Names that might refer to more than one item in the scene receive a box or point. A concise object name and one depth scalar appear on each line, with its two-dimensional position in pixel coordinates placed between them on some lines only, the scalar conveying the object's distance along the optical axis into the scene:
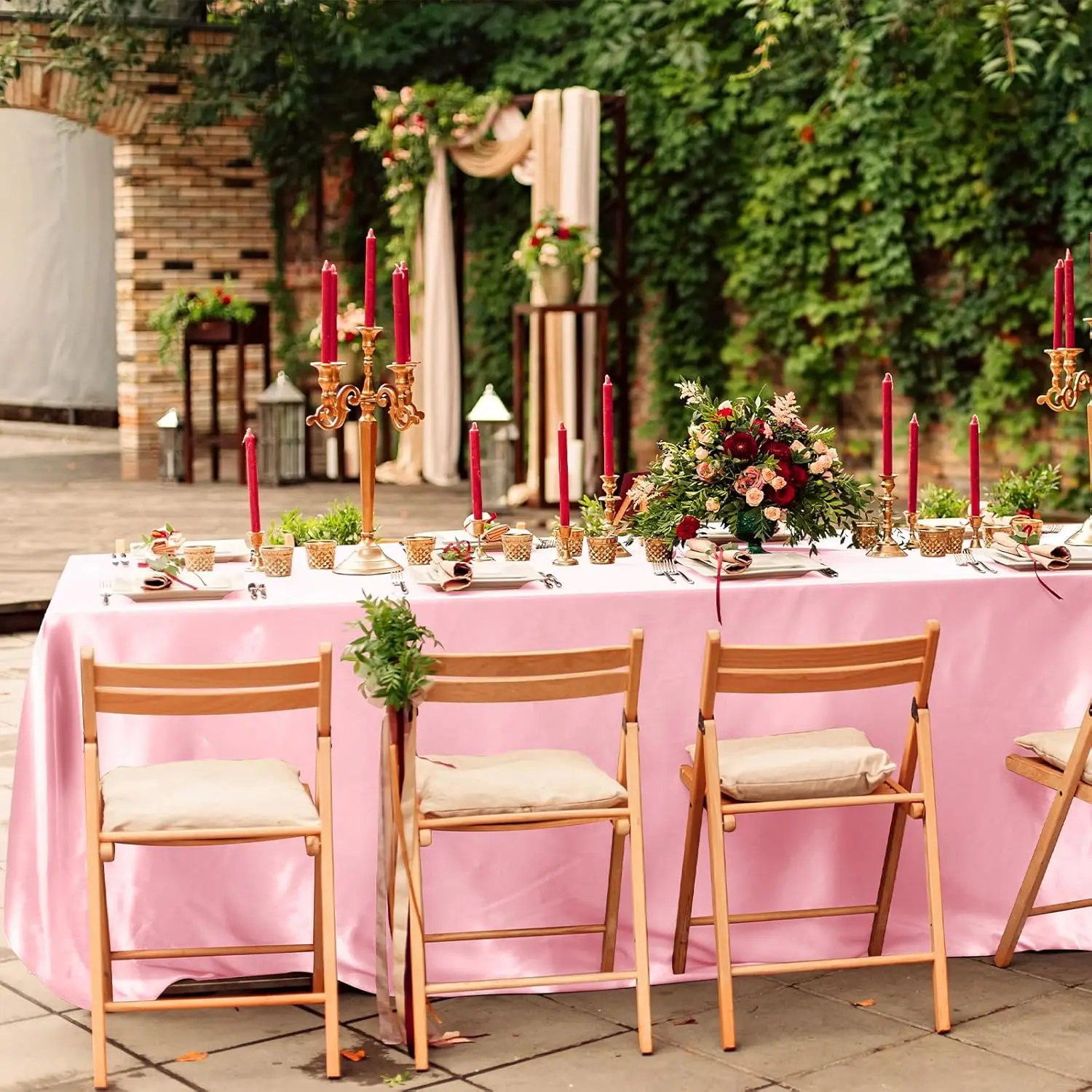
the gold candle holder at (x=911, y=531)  4.32
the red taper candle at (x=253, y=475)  3.98
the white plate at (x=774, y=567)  3.89
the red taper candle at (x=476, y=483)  4.19
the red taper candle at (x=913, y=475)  4.39
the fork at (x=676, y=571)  3.93
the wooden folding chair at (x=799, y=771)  3.43
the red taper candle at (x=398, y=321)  3.86
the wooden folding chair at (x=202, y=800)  3.23
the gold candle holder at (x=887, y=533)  4.23
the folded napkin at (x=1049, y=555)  4.02
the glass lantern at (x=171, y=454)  12.16
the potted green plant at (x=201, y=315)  11.86
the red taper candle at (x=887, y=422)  4.31
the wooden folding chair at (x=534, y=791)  3.34
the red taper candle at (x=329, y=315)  3.83
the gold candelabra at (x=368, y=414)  3.87
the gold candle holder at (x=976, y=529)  4.34
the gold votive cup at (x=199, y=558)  3.96
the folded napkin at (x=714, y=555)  3.89
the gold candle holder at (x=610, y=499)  4.29
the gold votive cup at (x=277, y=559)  3.97
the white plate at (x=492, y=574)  3.82
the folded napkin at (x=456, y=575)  3.79
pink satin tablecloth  3.59
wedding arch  10.50
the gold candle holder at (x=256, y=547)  4.07
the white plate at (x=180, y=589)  3.70
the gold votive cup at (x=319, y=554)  4.10
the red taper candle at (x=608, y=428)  4.16
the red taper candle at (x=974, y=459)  4.27
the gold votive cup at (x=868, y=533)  4.32
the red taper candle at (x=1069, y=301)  4.24
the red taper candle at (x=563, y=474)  4.29
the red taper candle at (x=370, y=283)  3.73
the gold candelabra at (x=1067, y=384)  4.28
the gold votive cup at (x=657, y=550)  4.08
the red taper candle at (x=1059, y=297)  4.29
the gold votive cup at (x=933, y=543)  4.20
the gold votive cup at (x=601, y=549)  4.16
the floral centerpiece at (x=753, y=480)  4.01
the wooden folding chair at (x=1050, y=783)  3.65
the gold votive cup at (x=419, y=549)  4.08
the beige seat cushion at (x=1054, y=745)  3.73
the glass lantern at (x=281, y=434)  11.95
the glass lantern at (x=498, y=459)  10.65
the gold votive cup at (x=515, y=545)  4.10
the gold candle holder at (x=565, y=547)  4.15
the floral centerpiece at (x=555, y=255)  10.23
